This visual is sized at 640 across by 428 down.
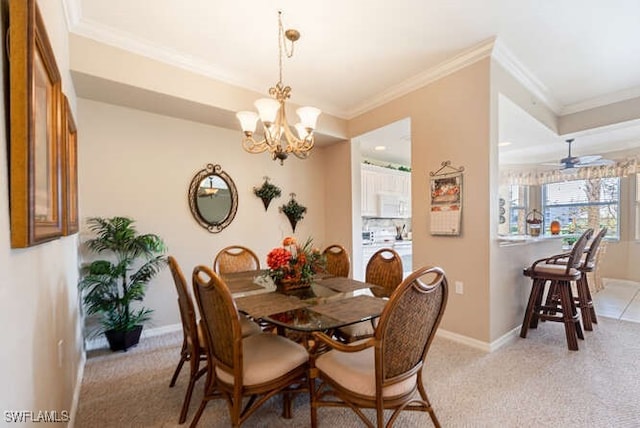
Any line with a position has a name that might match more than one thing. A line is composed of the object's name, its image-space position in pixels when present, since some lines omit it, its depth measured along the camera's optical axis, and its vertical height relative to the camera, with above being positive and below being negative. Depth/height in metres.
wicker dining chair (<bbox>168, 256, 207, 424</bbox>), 1.72 -0.69
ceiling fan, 4.36 +0.77
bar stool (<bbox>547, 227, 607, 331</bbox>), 3.15 -0.85
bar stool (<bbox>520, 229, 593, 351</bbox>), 2.79 -0.79
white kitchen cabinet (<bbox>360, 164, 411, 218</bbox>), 5.29 +0.49
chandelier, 2.15 +0.72
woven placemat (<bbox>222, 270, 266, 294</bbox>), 2.17 -0.55
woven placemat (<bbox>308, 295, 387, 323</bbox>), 1.60 -0.55
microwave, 5.52 +0.15
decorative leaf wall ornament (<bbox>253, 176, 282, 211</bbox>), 3.99 +0.30
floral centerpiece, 2.11 -0.37
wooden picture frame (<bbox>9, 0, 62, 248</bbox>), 0.90 +0.30
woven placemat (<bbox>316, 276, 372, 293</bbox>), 2.19 -0.55
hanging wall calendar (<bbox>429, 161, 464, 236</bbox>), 2.95 +0.13
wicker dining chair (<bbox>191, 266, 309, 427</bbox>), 1.44 -0.80
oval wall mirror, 3.50 +0.20
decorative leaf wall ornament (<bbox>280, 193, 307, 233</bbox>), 4.25 +0.06
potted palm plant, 2.70 -0.60
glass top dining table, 1.54 -0.55
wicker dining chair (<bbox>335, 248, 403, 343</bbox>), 2.13 -0.56
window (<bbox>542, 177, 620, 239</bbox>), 5.59 +0.15
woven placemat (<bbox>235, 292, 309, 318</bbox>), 1.68 -0.55
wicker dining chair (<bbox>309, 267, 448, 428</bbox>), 1.33 -0.73
